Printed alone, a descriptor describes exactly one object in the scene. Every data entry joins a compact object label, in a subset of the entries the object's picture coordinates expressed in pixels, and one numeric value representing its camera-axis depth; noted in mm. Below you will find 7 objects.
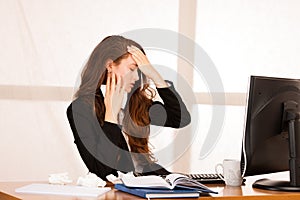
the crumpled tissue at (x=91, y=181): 2812
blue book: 2517
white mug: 3065
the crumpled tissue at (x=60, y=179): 2873
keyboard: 3103
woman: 3457
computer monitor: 2960
